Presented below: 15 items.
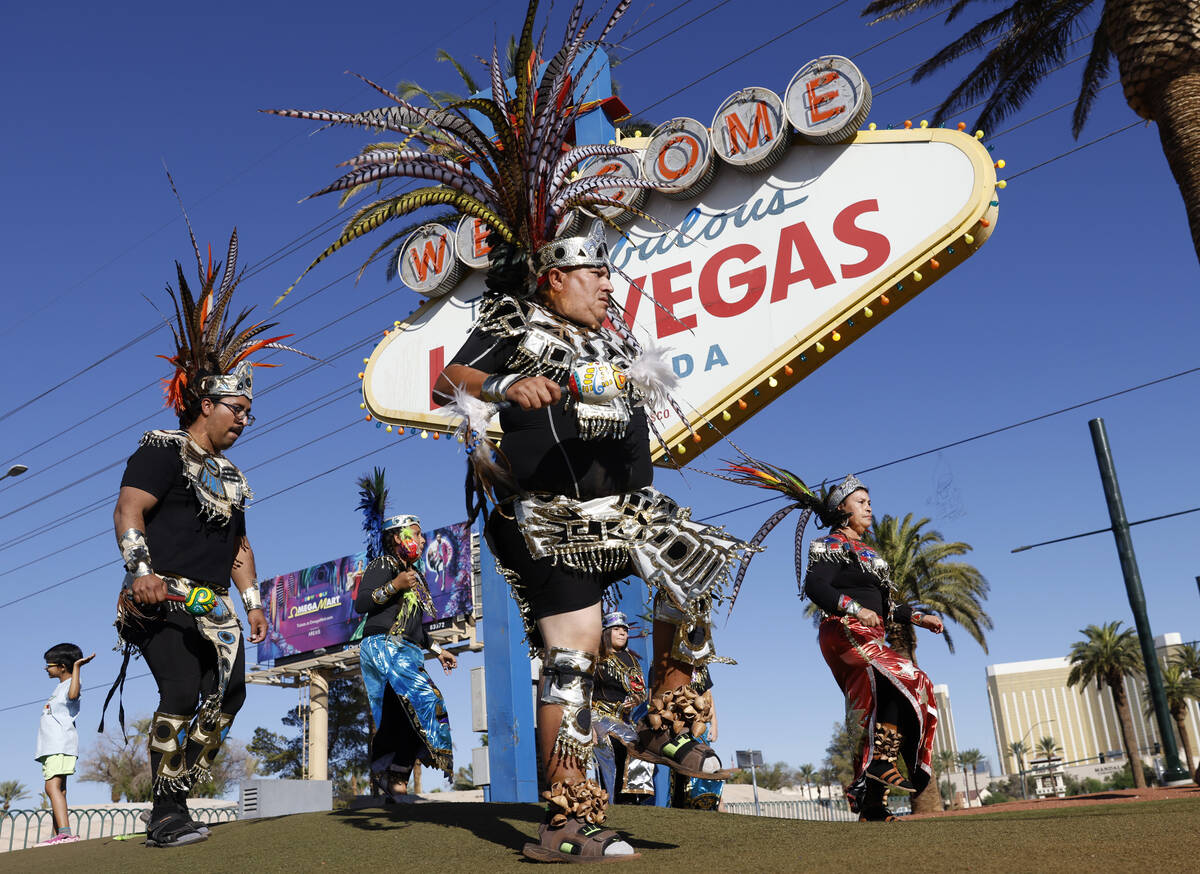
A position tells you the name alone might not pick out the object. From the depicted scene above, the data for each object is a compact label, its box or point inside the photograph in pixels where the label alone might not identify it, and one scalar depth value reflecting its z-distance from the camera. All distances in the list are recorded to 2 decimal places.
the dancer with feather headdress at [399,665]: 6.62
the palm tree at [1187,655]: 41.28
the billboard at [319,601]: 32.22
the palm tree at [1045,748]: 76.00
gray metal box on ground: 6.82
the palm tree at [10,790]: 37.34
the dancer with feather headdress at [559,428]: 3.33
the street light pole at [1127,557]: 10.99
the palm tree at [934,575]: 24.05
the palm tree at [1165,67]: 10.13
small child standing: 7.74
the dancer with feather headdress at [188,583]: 4.59
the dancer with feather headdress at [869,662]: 5.45
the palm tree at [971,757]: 71.50
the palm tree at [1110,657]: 38.28
